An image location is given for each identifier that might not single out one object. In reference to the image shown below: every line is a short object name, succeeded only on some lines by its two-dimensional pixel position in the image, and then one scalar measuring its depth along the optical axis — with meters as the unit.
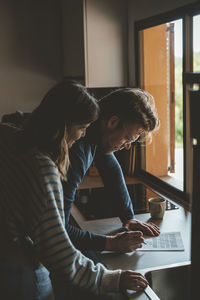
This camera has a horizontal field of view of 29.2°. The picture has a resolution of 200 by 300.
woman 0.99
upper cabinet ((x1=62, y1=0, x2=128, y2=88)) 2.41
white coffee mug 1.80
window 2.08
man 1.42
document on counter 1.50
